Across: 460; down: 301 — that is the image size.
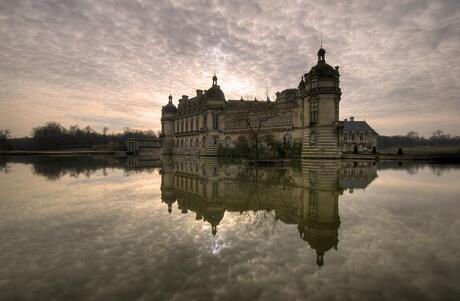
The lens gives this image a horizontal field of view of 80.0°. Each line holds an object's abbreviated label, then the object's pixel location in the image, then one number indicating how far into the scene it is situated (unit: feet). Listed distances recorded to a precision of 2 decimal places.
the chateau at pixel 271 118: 122.93
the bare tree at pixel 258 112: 154.81
